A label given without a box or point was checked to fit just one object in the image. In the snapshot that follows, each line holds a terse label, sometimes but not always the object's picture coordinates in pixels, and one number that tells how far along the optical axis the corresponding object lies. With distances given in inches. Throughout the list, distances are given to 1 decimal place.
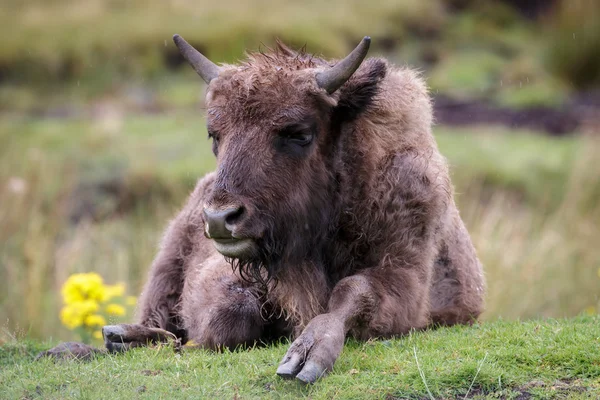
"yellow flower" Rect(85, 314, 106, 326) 661.3
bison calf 485.1
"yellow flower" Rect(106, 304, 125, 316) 684.1
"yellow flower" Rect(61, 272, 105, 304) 672.4
